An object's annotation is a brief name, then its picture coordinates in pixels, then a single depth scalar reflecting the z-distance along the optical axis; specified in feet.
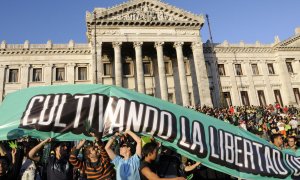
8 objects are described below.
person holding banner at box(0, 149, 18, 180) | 14.22
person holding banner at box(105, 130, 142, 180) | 12.92
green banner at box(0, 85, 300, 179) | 14.15
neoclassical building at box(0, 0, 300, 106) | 98.12
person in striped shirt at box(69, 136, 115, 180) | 15.65
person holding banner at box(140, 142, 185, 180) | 12.32
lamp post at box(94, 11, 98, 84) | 86.16
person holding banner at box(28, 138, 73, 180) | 17.07
